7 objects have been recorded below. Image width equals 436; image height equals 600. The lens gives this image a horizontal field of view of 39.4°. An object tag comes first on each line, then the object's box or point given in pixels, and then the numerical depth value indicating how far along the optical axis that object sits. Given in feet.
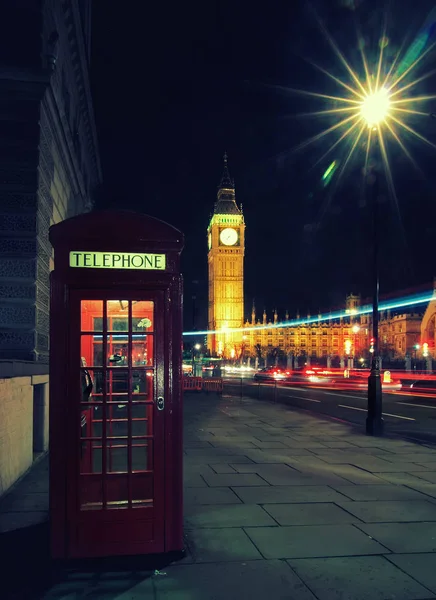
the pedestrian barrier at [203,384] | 98.12
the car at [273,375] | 159.01
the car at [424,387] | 97.67
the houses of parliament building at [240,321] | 454.81
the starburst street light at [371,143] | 41.75
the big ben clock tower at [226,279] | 457.27
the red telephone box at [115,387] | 17.10
